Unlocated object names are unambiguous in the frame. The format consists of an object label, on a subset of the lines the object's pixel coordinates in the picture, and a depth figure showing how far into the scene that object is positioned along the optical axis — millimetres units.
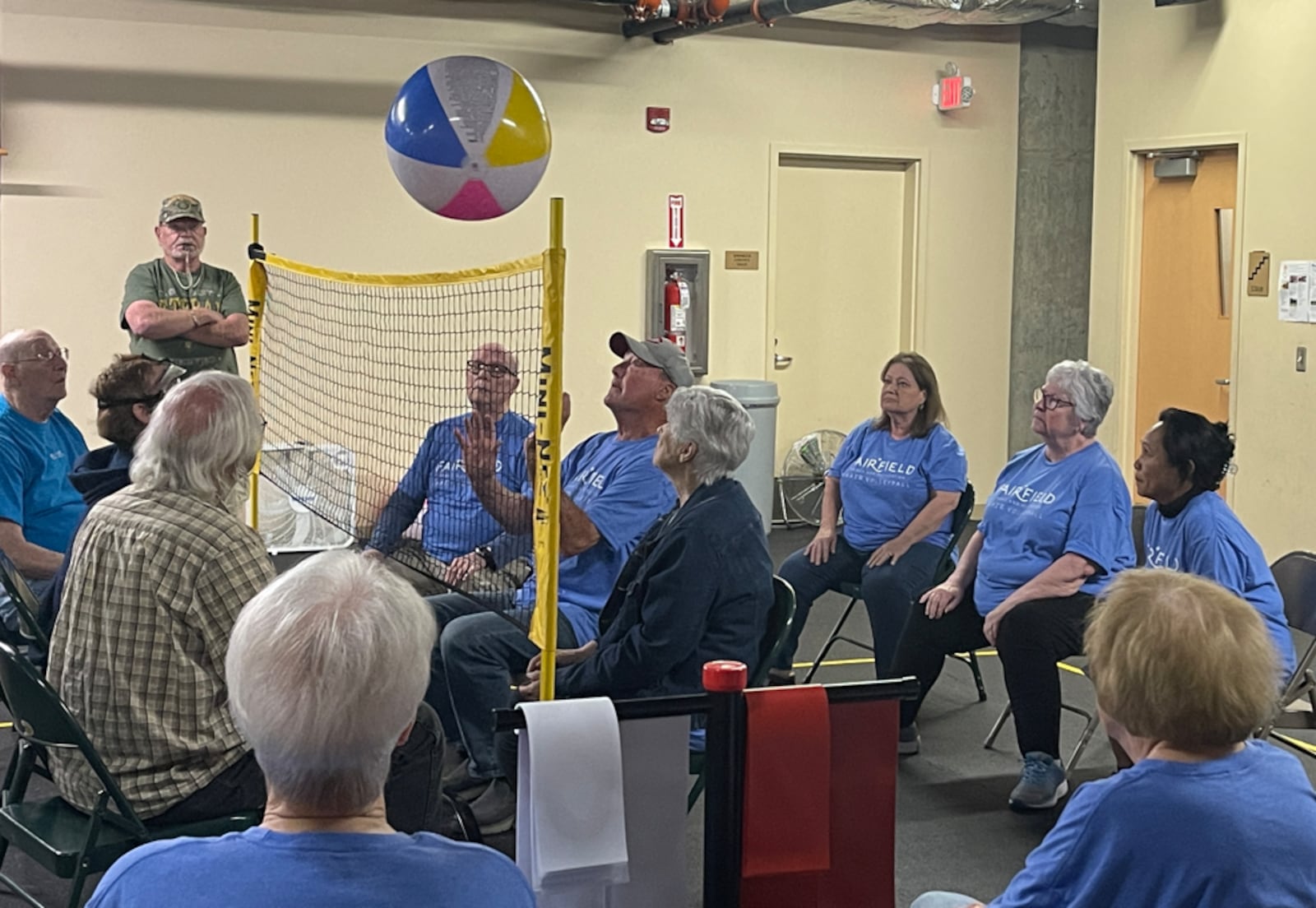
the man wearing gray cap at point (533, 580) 4168
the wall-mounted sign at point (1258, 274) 8227
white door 9836
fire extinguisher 9242
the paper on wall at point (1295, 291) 7945
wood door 8852
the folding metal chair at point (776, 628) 3770
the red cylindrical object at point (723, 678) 2369
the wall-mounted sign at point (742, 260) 9508
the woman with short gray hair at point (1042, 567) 4566
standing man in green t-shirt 5984
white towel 2279
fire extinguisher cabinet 9242
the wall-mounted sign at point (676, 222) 9289
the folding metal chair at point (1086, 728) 4660
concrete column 10227
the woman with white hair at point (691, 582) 3555
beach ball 4332
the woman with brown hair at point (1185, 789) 1930
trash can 8867
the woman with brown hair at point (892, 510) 5309
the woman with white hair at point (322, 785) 1670
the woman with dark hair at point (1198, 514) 4164
